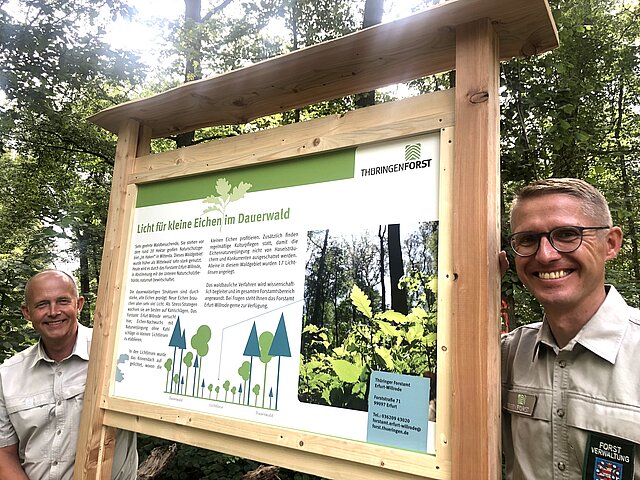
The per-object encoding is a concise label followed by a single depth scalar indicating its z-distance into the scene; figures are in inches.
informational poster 65.1
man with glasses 56.6
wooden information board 60.1
